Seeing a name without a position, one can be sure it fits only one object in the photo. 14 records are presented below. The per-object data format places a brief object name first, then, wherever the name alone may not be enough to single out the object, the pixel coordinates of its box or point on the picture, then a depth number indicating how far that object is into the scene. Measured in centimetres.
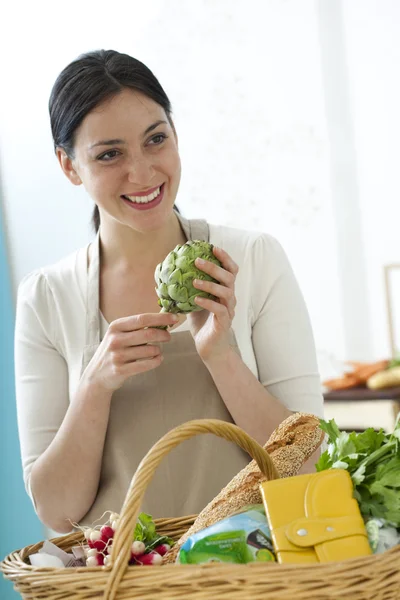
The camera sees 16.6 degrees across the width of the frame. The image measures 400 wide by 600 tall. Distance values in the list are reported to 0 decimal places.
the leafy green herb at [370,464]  121
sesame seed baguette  130
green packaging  119
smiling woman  157
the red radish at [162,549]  132
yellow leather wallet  117
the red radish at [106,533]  131
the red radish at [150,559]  127
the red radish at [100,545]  130
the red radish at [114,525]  129
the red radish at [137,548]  128
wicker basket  112
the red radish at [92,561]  126
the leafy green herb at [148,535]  132
